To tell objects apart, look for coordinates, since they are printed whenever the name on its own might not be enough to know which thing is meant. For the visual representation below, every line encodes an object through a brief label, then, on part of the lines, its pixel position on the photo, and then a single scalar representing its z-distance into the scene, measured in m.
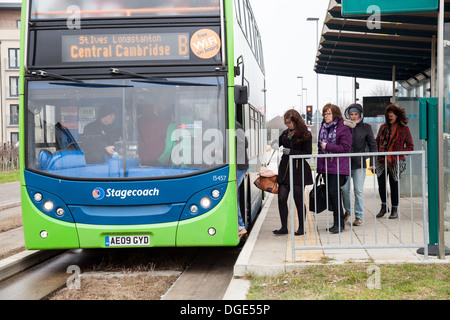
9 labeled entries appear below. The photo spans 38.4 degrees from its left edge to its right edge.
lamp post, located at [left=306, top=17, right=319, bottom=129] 41.47
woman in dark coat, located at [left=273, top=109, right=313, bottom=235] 8.97
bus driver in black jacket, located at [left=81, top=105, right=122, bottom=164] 7.60
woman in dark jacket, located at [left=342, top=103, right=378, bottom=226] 9.52
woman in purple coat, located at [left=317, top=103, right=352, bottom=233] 8.76
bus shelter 7.31
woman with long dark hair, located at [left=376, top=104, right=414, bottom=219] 10.36
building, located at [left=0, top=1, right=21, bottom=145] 62.31
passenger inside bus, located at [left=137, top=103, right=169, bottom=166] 7.62
